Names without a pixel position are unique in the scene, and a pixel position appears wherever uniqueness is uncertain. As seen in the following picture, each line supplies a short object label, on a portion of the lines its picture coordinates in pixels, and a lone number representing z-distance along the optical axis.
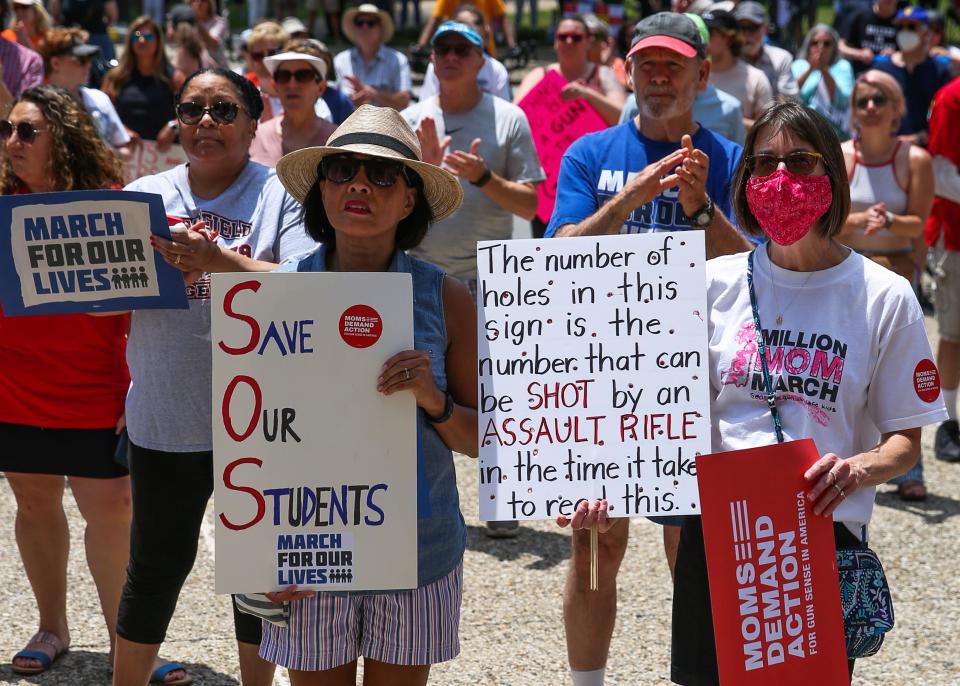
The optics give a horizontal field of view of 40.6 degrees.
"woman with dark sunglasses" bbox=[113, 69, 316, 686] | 3.62
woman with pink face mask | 2.88
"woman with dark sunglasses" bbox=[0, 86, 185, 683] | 4.16
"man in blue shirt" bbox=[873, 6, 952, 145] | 10.40
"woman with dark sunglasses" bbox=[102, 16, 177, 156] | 8.85
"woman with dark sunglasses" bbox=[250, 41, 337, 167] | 6.41
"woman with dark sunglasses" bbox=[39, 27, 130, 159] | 8.36
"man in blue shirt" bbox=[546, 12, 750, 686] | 3.67
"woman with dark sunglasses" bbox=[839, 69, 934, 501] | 6.18
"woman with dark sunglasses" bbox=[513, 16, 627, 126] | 7.95
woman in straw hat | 2.96
